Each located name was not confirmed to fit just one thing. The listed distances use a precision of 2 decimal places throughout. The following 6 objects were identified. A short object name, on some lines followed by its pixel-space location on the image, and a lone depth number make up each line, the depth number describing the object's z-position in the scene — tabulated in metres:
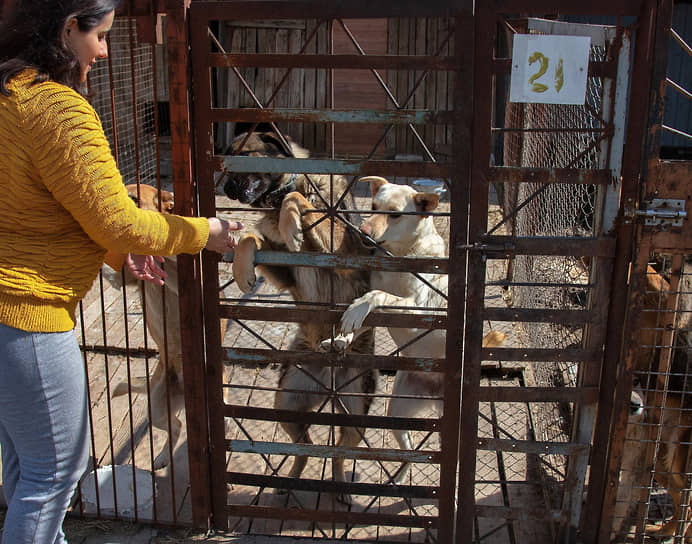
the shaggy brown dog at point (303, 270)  3.58
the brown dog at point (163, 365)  4.11
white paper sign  2.61
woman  2.00
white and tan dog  3.95
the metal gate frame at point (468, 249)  2.63
